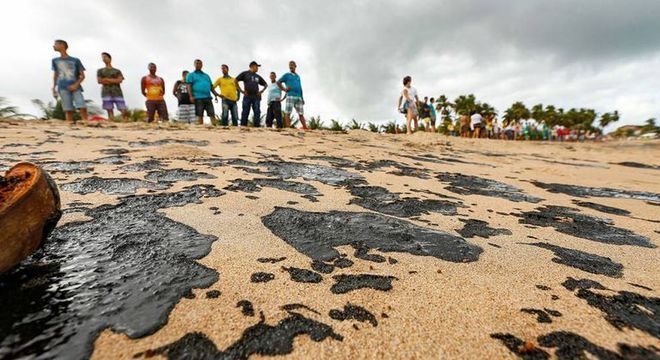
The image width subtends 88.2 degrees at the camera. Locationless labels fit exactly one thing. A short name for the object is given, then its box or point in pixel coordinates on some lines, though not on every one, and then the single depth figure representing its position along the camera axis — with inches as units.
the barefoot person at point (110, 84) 242.1
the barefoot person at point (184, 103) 269.9
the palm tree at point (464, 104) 1530.5
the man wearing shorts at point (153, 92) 251.4
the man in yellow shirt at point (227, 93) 265.7
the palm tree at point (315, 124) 456.1
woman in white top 299.9
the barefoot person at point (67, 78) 213.5
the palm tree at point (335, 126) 453.6
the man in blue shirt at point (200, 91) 256.1
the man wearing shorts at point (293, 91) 267.3
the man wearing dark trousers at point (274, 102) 278.6
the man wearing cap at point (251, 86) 257.9
